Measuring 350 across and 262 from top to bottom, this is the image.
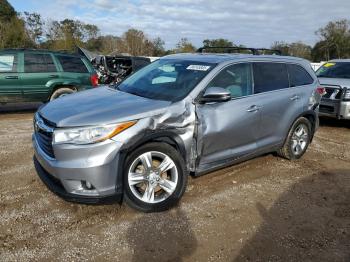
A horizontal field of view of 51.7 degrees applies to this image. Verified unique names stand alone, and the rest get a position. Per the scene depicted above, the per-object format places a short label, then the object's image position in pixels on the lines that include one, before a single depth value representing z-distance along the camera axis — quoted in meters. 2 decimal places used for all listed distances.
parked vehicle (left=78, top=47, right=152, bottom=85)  13.10
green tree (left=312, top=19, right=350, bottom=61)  50.09
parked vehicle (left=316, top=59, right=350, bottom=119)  8.38
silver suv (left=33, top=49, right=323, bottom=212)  3.57
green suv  8.83
